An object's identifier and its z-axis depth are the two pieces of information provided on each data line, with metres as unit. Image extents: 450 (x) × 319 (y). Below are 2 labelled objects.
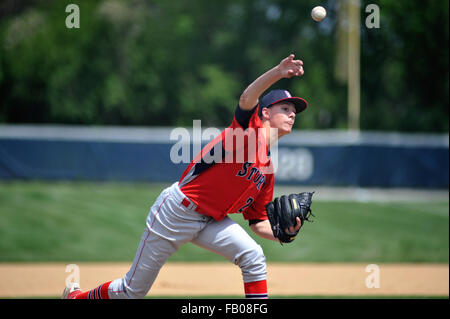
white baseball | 7.82
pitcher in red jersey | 7.50
